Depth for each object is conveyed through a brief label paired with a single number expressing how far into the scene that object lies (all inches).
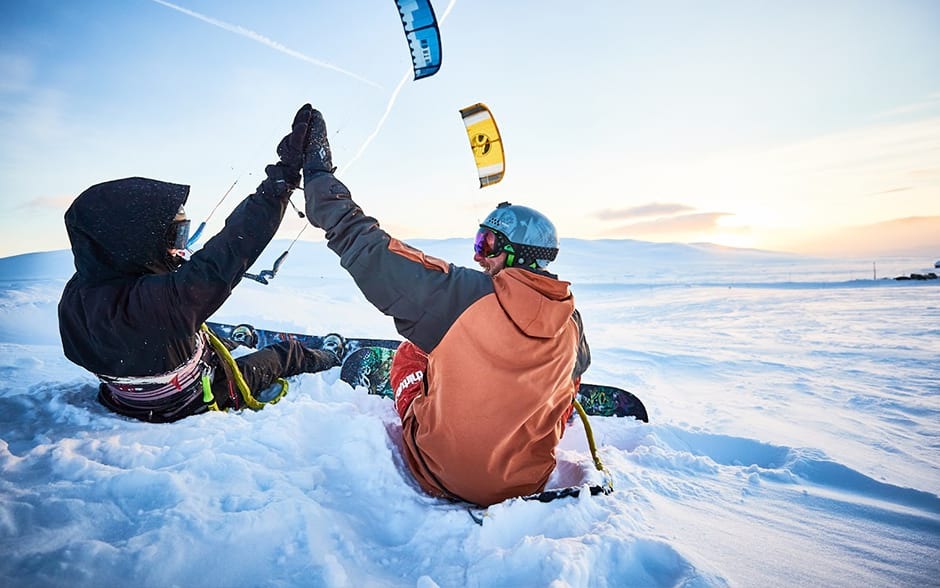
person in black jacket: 90.5
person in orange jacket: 78.4
